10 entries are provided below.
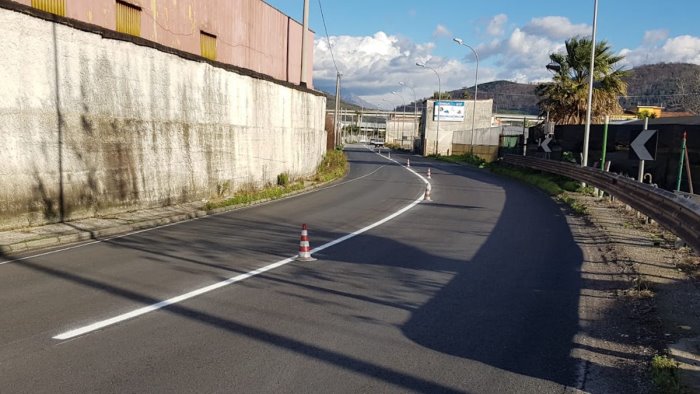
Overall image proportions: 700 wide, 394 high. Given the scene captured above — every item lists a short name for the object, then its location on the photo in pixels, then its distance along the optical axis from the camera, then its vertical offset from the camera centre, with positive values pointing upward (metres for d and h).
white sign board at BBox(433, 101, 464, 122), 81.25 +3.43
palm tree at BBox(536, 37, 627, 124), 33.66 +3.15
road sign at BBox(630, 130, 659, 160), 13.24 -0.07
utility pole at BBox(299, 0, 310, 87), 23.31 +3.79
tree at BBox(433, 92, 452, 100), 102.93 +7.23
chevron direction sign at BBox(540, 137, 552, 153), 27.26 -0.32
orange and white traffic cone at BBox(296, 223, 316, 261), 8.60 -1.74
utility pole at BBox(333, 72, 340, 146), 58.45 +3.90
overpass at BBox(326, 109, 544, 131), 120.54 +4.09
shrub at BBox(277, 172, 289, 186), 21.36 -1.86
